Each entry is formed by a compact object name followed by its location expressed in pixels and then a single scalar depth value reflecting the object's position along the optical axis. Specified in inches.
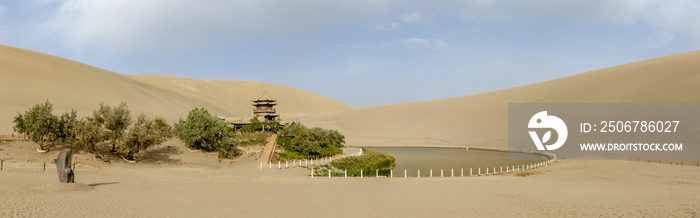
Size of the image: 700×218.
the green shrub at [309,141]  1967.3
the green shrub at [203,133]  1745.8
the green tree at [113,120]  1572.3
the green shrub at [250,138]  1968.4
